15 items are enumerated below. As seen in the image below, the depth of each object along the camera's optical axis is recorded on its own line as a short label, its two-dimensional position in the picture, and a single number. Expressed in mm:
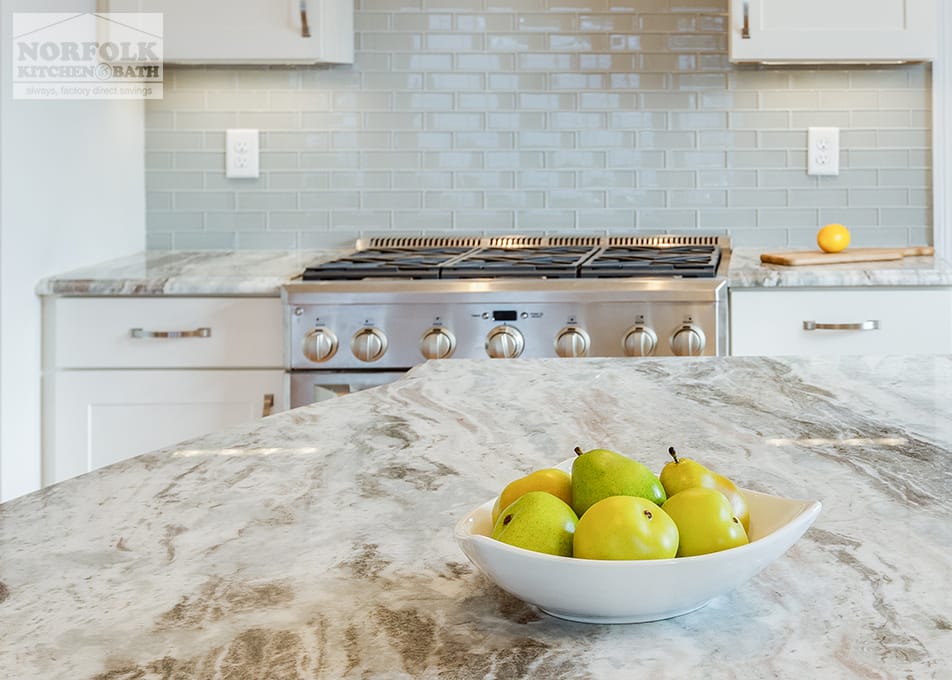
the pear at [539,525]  842
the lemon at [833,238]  3189
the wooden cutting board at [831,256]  3051
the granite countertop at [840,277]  2875
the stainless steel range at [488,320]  2826
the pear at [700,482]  928
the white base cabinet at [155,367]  2920
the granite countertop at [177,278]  2906
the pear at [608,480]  902
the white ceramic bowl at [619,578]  802
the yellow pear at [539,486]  938
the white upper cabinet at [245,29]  3205
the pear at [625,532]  811
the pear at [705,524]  842
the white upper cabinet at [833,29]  3143
